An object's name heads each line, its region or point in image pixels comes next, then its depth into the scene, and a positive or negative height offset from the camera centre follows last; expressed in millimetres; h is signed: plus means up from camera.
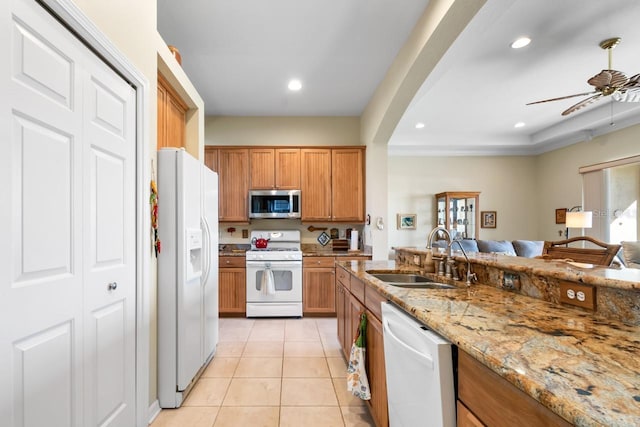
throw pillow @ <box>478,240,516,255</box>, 5395 -522
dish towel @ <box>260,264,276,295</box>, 4016 -825
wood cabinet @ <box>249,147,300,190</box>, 4492 +751
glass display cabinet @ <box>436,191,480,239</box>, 6012 +92
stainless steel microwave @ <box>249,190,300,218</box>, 4422 +248
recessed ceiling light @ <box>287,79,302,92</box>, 3625 +1624
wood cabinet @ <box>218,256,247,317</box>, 4125 -892
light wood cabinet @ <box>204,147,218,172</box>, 4469 +916
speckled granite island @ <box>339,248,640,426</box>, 604 -358
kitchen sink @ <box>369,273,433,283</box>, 2301 -449
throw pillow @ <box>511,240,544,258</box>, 5398 -545
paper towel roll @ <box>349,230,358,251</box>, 4500 -329
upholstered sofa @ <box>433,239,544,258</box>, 5383 -522
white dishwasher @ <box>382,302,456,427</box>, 962 -556
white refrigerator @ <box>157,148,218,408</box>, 2082 -393
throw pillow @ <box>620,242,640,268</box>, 3799 -473
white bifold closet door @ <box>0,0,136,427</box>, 1048 -42
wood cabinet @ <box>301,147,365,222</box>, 4516 +511
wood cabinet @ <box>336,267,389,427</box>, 1631 -741
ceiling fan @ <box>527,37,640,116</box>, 2914 +1296
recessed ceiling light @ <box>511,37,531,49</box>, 2928 +1694
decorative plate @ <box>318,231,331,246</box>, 4791 -307
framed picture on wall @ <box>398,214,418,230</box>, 6383 -71
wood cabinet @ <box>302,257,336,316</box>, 4156 -910
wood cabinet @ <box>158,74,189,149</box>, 2492 +920
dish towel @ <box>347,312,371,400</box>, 1837 -919
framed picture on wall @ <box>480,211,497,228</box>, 6491 -35
